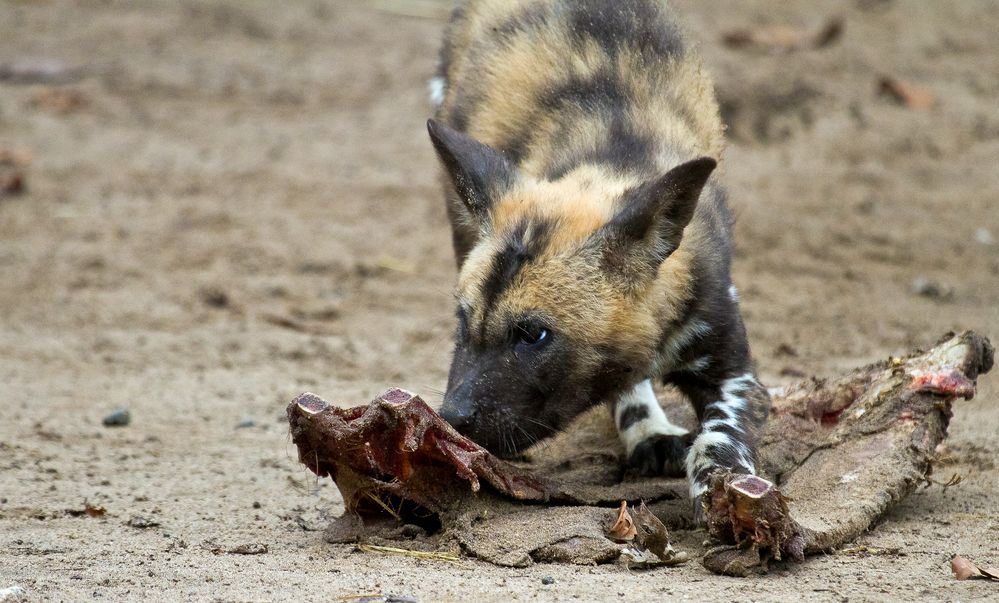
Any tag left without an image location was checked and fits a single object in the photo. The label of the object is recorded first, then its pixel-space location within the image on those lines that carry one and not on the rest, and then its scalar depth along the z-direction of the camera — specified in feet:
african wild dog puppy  28.73
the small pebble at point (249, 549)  27.04
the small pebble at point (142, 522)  29.37
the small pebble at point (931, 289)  52.85
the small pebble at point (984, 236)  58.80
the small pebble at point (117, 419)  38.93
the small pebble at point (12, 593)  23.01
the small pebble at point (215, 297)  52.39
